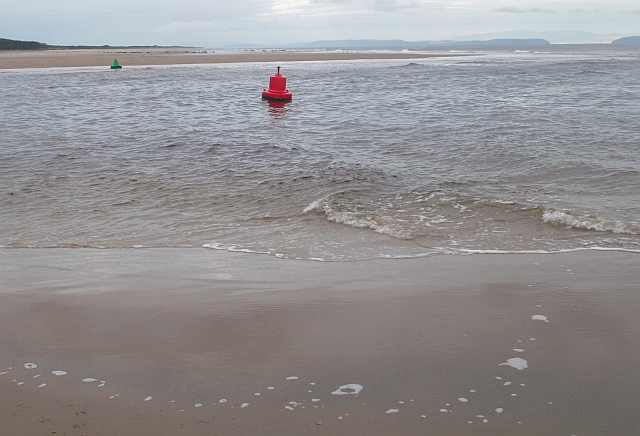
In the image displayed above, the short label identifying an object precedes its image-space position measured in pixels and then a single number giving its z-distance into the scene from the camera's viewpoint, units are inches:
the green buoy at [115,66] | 1517.0
